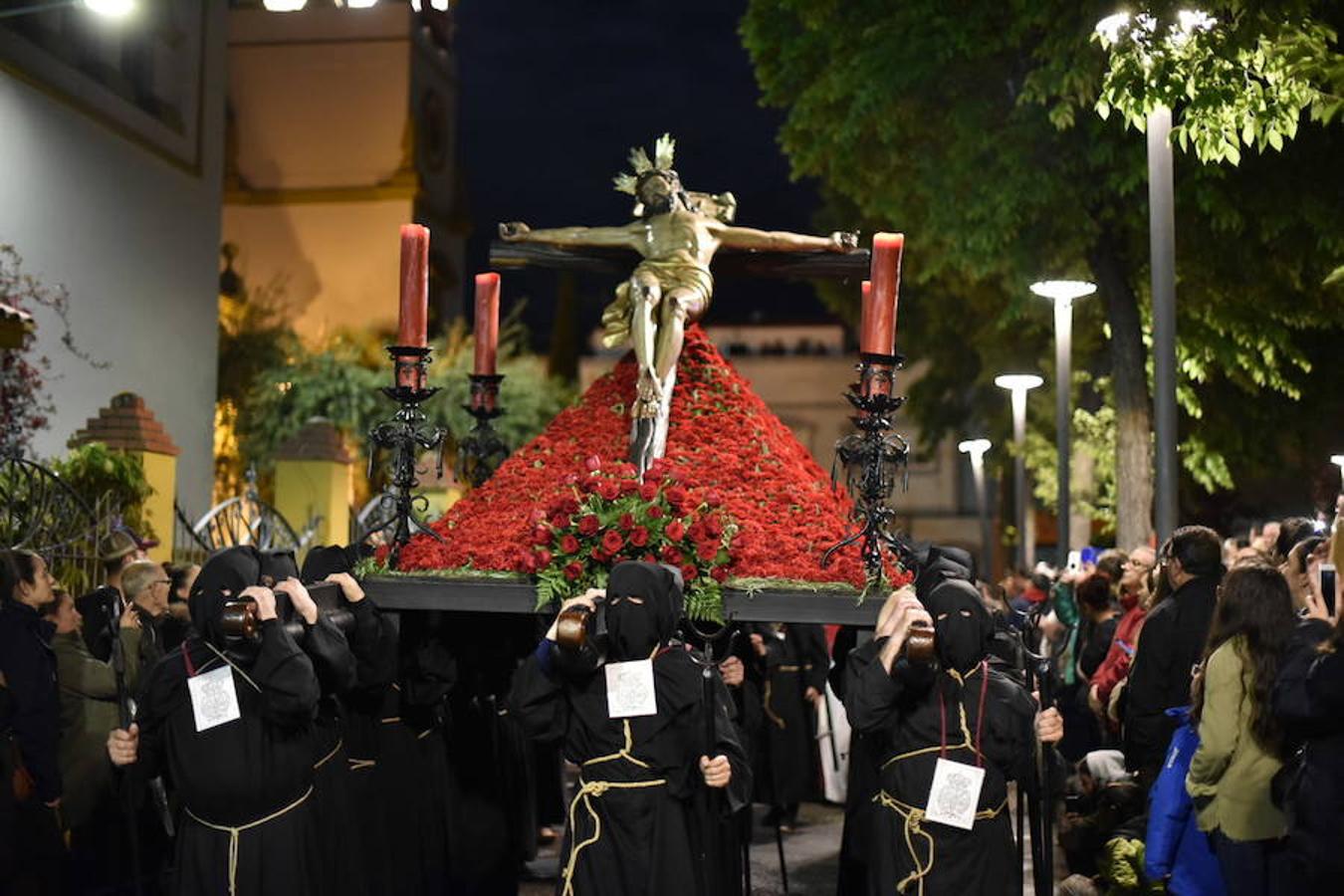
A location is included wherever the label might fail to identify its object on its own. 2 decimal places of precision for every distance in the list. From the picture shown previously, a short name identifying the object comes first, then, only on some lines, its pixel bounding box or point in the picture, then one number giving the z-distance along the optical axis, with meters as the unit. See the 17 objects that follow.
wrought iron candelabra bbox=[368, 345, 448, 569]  7.71
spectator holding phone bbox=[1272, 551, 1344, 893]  5.50
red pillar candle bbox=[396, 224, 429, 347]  7.78
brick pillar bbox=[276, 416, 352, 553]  21.14
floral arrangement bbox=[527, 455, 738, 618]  7.14
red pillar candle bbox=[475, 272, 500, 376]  9.20
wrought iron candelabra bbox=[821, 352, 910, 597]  7.16
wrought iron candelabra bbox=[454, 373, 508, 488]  9.25
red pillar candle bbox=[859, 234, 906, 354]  7.30
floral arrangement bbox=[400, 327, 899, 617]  7.28
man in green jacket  8.41
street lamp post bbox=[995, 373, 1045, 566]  21.66
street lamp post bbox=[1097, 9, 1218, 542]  10.61
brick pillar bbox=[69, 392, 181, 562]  16.50
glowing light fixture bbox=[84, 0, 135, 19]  12.48
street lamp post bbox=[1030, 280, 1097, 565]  17.27
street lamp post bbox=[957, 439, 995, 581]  29.81
